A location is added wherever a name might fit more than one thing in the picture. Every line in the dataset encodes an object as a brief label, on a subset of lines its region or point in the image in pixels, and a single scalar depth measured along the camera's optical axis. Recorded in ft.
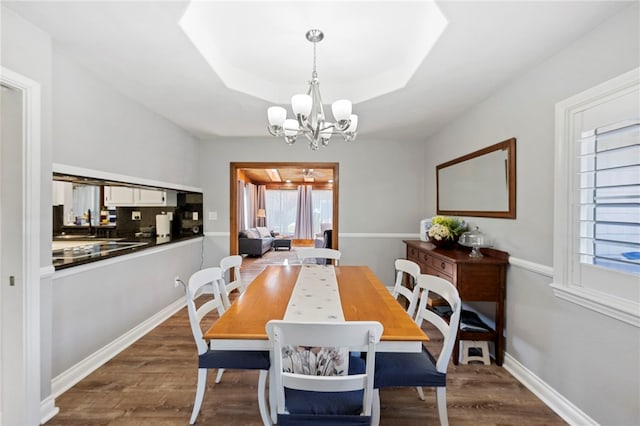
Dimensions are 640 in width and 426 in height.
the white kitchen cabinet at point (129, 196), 11.39
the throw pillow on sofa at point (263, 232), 28.88
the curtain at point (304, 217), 34.42
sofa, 25.20
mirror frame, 7.66
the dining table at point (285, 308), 4.15
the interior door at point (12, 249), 5.32
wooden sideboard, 7.68
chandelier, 6.08
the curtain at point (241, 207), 27.27
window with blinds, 4.67
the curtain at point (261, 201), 33.91
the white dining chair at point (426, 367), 4.78
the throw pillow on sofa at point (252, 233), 25.94
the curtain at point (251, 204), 30.44
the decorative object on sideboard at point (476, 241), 8.26
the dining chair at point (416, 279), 6.46
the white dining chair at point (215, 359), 5.27
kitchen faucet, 10.92
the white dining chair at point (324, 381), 3.52
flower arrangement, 9.69
